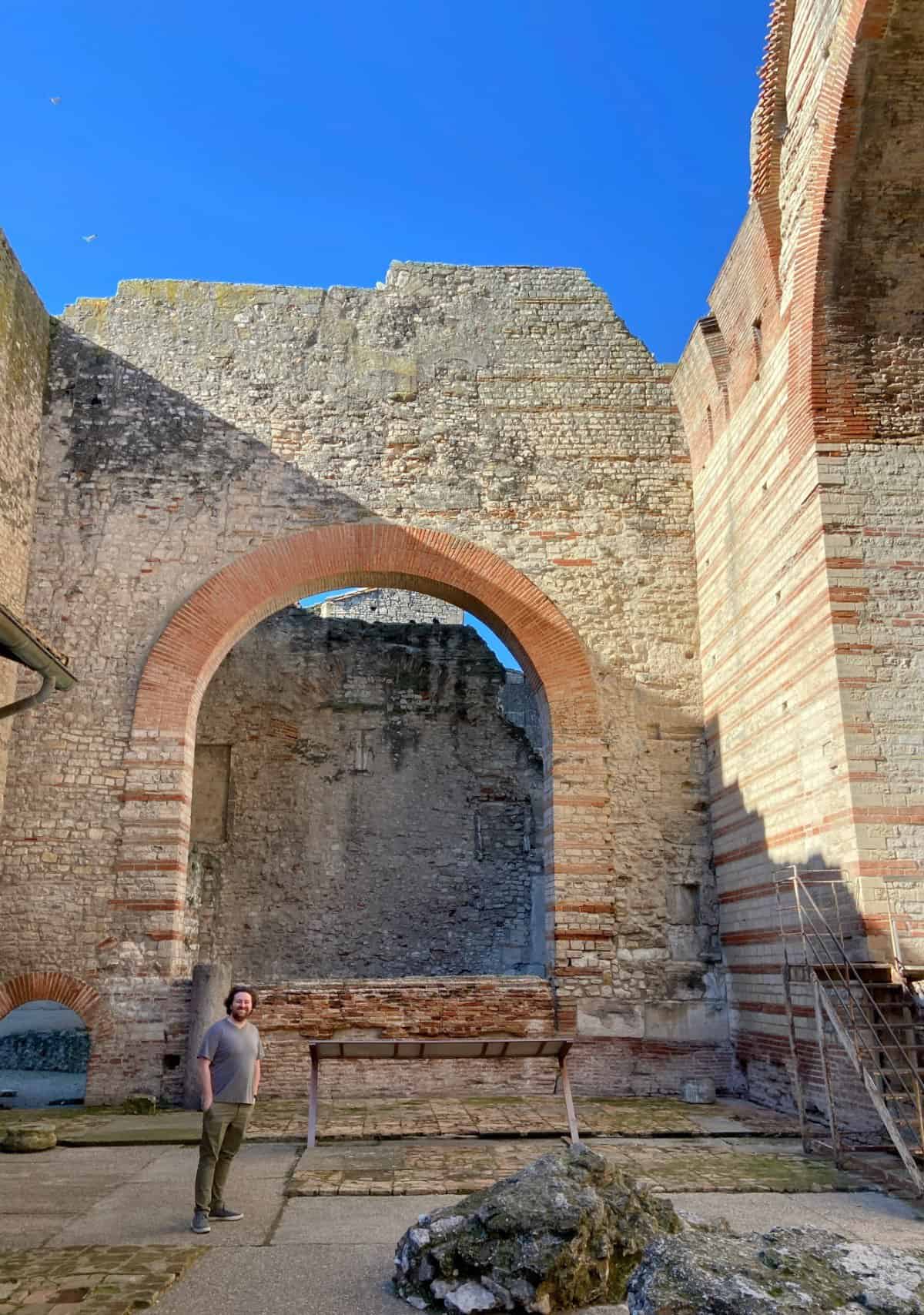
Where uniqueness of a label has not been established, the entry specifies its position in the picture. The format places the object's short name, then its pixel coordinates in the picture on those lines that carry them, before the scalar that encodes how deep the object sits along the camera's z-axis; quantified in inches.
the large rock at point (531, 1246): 119.0
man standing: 164.4
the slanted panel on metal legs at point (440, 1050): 232.4
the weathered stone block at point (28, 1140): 232.4
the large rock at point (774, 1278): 92.8
